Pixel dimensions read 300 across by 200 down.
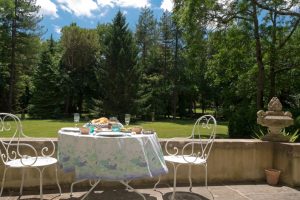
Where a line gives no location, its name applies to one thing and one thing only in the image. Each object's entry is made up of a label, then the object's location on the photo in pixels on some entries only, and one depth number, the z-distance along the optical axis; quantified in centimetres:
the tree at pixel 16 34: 3155
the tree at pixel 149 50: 3409
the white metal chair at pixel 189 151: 377
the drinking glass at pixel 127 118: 397
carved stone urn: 488
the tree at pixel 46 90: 3083
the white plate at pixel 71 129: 354
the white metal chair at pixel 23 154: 339
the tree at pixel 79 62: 3353
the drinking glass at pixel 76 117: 401
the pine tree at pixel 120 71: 2828
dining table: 303
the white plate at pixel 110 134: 318
